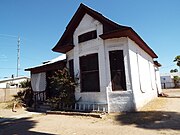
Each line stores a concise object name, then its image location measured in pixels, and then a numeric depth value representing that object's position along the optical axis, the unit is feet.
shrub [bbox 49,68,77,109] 35.91
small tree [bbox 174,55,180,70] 117.38
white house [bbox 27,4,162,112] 31.91
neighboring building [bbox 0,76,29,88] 117.21
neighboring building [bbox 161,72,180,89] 118.56
